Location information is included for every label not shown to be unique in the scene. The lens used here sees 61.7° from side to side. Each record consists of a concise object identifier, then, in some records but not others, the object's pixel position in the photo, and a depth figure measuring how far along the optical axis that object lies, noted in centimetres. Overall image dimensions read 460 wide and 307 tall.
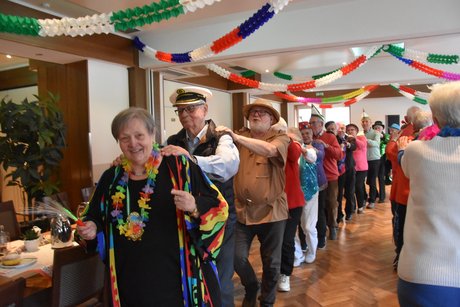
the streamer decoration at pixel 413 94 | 841
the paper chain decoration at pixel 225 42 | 293
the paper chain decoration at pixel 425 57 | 494
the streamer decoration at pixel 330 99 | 843
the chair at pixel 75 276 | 172
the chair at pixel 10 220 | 307
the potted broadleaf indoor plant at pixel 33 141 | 411
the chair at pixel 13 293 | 129
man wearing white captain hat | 203
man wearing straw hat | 266
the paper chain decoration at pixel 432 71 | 541
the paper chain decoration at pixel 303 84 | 518
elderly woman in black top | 146
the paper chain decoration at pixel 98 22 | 263
